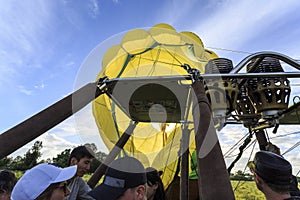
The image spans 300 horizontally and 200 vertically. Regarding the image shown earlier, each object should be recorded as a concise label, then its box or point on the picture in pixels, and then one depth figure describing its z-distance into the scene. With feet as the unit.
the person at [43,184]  2.39
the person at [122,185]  2.42
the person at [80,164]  4.86
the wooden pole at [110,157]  6.18
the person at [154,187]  4.29
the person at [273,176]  3.00
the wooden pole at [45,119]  2.75
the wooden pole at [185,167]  7.13
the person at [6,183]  4.18
